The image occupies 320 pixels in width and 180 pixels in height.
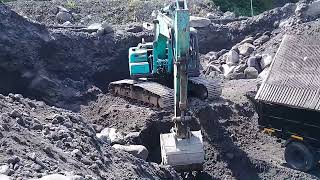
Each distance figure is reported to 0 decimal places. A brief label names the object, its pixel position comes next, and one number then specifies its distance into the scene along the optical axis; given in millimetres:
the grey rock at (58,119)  6343
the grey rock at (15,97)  6912
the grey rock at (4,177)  4127
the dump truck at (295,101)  7159
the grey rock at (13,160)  4499
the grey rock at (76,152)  5469
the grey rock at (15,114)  5914
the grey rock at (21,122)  5784
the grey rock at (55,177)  4180
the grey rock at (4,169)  4267
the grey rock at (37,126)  5918
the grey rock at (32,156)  4719
